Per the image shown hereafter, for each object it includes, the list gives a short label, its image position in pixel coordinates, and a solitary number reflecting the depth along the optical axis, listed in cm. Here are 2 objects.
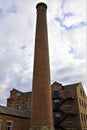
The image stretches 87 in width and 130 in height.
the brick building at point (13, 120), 1292
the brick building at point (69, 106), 1822
